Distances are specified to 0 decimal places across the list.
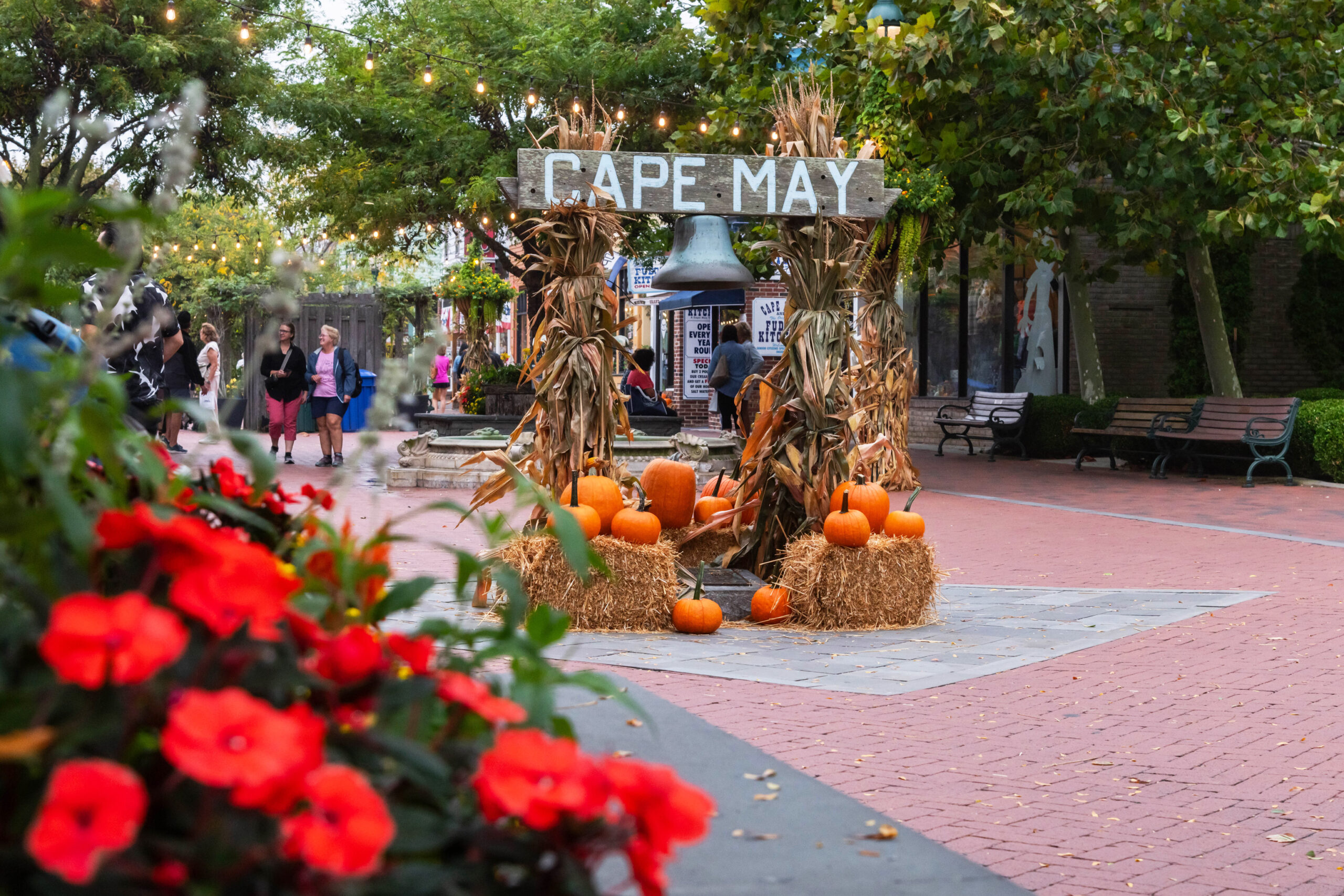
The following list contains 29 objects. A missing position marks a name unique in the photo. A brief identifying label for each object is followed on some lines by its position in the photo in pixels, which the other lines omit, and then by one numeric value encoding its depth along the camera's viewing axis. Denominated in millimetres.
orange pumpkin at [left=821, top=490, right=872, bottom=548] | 7426
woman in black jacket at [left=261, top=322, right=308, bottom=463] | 18359
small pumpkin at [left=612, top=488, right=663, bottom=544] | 7285
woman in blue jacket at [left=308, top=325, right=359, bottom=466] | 18438
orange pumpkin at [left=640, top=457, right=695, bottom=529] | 8141
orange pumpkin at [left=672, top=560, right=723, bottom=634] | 7293
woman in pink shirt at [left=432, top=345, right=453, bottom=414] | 35938
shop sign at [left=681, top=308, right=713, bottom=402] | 32094
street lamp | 13953
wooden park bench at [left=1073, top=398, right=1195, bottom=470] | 18922
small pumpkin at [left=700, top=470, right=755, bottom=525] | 8828
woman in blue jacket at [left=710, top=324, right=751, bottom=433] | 20797
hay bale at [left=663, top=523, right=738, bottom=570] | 8547
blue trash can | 28297
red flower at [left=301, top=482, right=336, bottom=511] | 1773
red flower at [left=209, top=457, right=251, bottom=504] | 1801
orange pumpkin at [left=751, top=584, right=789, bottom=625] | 7707
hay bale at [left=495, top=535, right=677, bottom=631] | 7148
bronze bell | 8875
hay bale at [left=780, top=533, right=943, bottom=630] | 7566
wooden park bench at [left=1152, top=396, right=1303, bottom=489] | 17188
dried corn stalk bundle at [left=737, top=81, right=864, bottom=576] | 7926
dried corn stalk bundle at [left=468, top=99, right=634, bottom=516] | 7469
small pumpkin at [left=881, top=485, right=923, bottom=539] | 7719
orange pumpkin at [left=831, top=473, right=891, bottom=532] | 7727
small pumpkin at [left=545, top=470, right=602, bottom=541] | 7094
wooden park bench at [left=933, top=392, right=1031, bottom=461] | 22172
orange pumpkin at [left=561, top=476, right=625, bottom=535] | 7402
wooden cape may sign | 7250
